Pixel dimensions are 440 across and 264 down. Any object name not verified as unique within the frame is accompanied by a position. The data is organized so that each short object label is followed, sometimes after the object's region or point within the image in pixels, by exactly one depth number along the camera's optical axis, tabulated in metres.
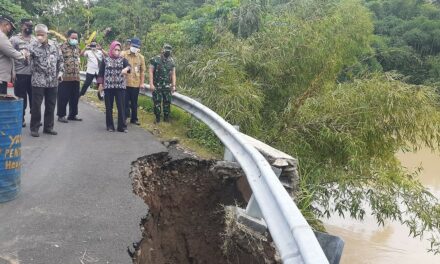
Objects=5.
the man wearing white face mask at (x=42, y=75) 6.68
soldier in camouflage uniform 7.70
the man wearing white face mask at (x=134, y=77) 8.07
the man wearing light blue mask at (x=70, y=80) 8.11
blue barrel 3.97
